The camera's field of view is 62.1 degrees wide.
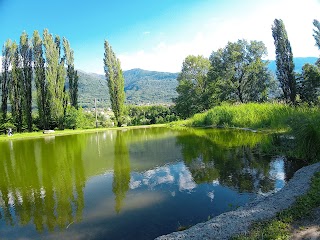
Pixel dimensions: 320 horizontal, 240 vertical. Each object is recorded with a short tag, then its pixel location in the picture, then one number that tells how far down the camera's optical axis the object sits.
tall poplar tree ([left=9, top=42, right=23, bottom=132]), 30.42
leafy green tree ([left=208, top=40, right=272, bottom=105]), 31.14
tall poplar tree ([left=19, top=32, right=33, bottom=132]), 30.44
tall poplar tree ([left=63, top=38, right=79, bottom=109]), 34.25
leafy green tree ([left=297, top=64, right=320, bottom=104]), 25.02
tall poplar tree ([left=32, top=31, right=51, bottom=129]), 30.30
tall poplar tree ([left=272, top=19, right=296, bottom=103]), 27.78
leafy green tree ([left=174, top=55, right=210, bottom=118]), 35.25
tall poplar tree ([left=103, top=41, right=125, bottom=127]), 33.88
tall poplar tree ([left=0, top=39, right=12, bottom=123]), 30.19
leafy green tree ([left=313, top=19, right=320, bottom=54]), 23.92
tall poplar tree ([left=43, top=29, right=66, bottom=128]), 29.89
